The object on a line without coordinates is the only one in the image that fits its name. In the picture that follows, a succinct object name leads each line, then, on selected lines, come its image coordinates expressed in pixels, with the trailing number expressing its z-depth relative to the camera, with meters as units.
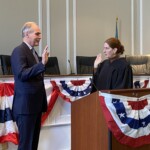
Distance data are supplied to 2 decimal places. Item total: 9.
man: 3.26
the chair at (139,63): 7.99
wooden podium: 2.91
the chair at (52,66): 7.61
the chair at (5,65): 6.48
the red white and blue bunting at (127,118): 2.90
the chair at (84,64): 7.89
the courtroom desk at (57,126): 4.88
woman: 3.67
